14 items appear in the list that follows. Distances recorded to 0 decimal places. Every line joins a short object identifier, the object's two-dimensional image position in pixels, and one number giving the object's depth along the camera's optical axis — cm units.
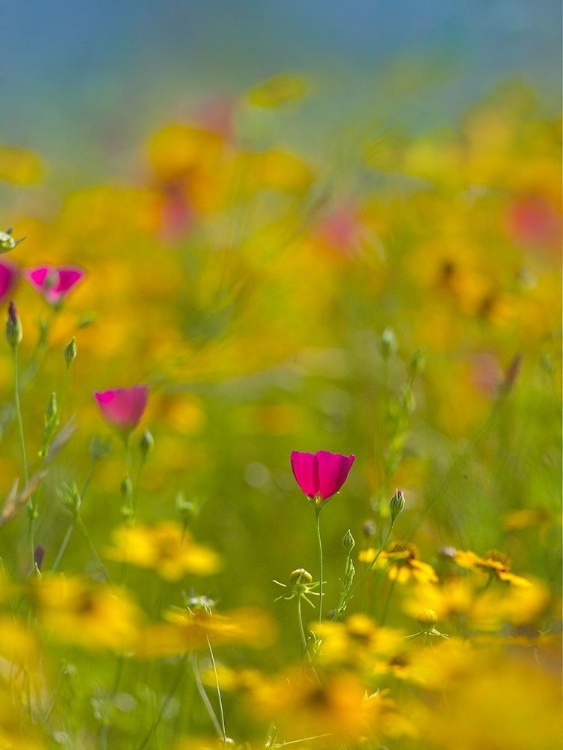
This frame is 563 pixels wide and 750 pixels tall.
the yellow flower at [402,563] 300
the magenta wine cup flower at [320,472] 294
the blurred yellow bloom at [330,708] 280
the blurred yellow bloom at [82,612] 286
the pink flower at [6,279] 308
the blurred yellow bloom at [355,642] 290
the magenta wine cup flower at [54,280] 314
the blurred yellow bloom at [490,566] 302
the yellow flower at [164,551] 305
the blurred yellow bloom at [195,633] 291
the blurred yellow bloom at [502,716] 272
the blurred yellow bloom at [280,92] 385
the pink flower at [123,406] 303
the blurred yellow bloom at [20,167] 510
